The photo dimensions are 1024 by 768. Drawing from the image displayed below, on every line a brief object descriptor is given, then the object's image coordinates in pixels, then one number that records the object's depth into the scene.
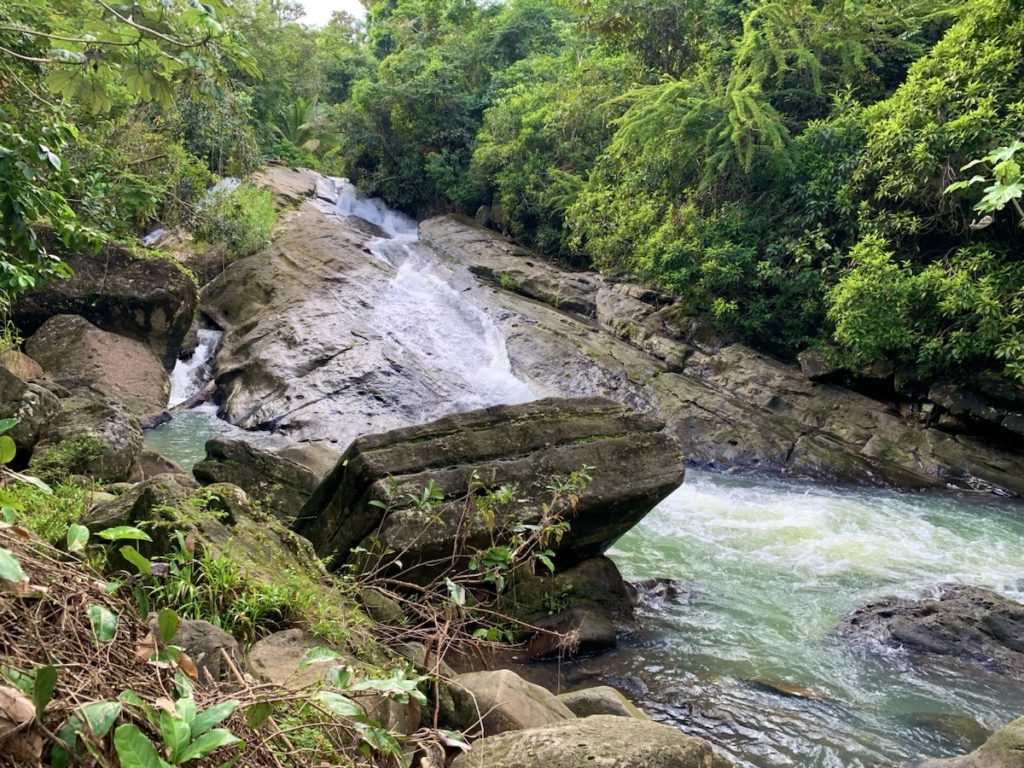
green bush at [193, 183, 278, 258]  12.46
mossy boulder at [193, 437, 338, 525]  6.21
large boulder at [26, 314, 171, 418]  10.34
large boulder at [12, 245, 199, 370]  11.03
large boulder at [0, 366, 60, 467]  6.11
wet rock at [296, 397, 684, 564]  4.99
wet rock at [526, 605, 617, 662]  5.13
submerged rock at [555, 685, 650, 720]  3.65
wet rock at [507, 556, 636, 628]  5.46
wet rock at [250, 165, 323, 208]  19.95
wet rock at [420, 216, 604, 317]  16.41
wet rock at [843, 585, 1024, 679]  5.39
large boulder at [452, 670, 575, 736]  2.86
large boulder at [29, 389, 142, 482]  5.79
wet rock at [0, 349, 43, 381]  9.16
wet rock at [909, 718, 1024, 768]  3.44
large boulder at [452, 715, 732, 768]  2.30
